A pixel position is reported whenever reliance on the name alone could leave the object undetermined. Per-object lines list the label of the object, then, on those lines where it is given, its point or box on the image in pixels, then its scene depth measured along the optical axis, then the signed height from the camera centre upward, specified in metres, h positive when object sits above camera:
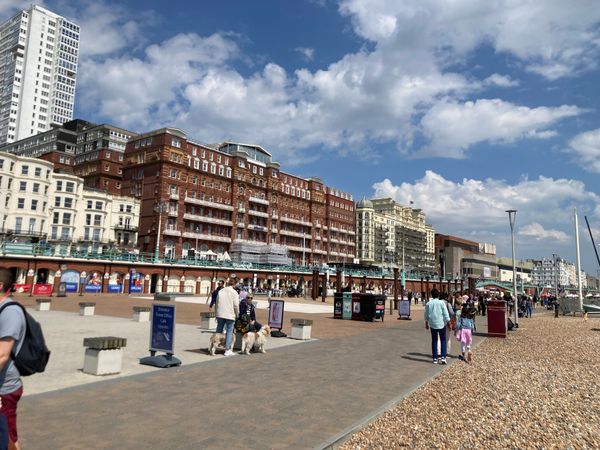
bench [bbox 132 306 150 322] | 19.14 -1.57
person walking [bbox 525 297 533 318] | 36.35 -1.59
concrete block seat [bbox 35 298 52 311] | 22.39 -1.48
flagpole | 39.09 +3.28
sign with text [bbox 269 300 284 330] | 15.73 -1.17
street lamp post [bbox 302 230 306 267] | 89.69 +6.66
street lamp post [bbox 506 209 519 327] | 25.97 +3.87
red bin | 18.48 -1.35
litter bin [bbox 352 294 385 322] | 24.38 -1.27
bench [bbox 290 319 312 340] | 15.10 -1.59
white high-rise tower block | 138.25 +63.15
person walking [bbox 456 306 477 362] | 12.10 -1.24
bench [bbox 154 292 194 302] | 34.88 -1.58
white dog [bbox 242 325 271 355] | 11.67 -1.59
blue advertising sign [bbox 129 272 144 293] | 50.69 -0.71
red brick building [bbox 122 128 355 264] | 69.81 +13.94
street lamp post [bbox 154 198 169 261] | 56.26 +8.72
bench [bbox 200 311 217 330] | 16.89 -1.56
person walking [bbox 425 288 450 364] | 11.49 -0.91
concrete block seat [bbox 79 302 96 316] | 20.56 -1.49
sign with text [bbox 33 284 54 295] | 36.12 -1.26
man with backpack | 3.41 -0.58
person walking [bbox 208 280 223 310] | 20.29 -0.85
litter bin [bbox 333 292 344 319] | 25.77 -1.35
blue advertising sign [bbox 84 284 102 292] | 45.25 -1.26
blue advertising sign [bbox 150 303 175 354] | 9.74 -1.12
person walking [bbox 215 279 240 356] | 11.16 -0.78
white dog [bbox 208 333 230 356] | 11.34 -1.57
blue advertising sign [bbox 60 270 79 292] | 45.56 -0.23
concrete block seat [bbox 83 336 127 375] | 8.56 -1.53
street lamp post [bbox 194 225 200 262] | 67.62 +6.72
